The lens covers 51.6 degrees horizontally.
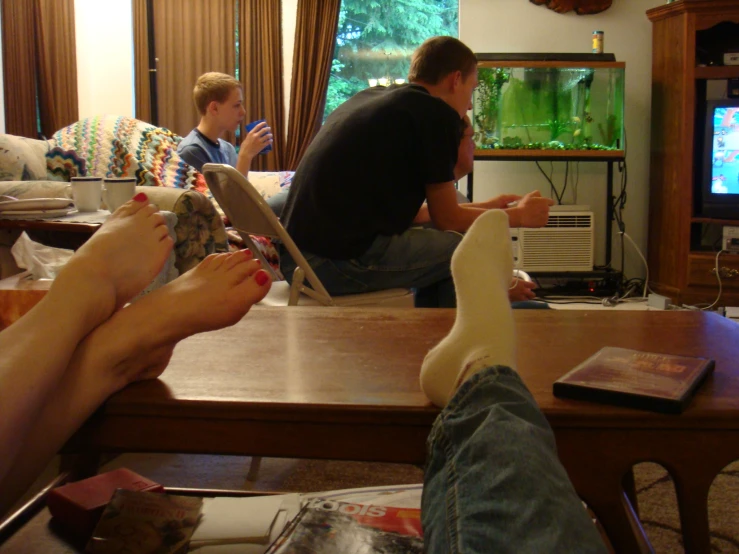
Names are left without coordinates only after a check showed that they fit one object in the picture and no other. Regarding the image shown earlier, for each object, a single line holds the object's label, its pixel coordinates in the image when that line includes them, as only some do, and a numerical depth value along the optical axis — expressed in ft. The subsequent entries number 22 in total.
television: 12.59
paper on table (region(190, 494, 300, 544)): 3.09
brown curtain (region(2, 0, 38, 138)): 14.80
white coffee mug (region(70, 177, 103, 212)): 7.04
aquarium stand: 13.85
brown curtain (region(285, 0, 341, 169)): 15.39
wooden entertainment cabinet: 12.67
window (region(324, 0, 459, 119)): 16.37
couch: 7.66
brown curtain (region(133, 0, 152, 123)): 15.70
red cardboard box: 3.11
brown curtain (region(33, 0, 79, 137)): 15.25
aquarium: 14.48
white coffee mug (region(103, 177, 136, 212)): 6.84
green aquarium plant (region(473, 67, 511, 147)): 14.70
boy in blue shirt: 11.96
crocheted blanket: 11.60
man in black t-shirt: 6.66
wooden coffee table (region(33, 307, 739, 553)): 2.65
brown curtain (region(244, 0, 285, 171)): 15.44
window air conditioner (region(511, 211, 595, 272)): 14.21
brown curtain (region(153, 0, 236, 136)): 15.52
